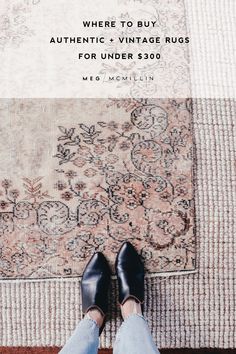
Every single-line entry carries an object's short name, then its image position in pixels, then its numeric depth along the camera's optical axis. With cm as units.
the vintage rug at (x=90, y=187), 111
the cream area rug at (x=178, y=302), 110
